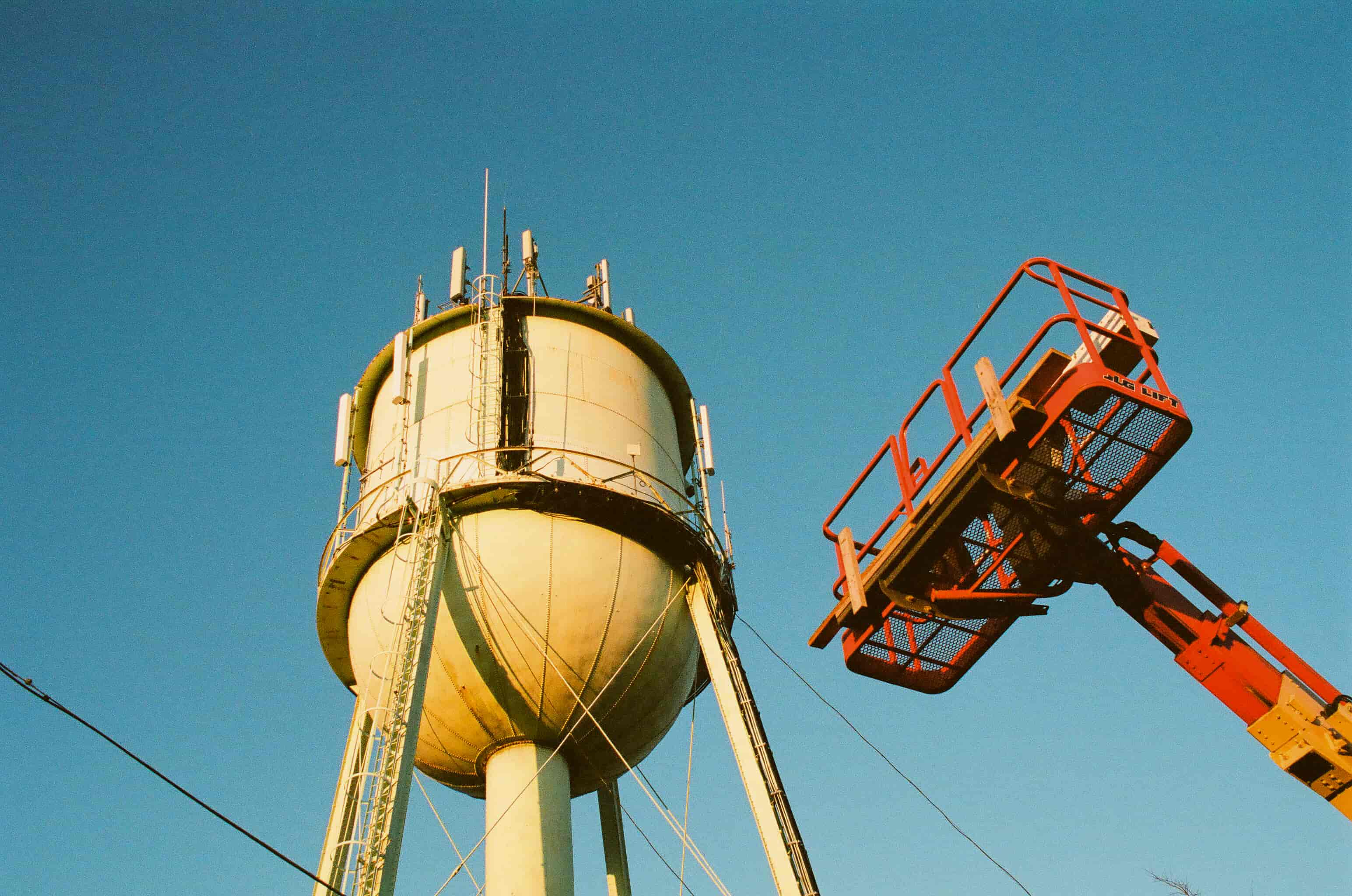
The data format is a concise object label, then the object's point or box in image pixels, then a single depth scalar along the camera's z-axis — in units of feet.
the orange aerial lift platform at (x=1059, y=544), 31.04
